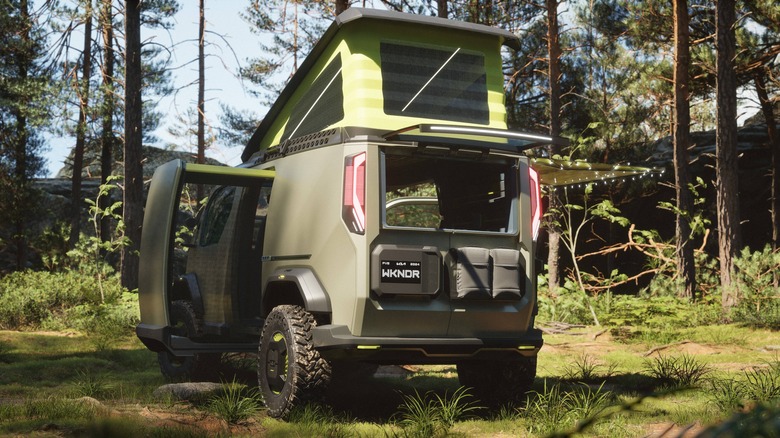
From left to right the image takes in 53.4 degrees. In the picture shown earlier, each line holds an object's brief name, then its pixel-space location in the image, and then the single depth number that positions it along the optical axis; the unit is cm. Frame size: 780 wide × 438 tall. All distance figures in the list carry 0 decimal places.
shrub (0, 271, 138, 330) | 1380
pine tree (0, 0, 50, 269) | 2202
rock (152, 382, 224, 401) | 712
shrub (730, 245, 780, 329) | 1238
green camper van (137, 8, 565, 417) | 602
